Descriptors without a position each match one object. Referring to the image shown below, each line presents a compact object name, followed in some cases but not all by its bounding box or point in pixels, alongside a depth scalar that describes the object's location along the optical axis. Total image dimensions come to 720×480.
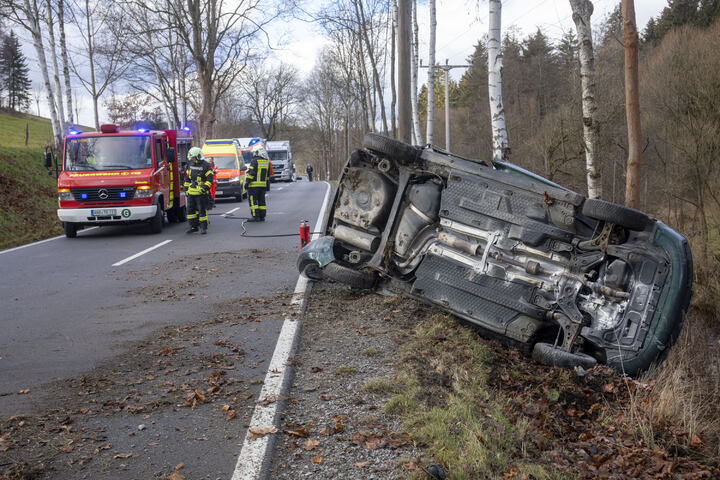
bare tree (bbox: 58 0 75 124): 22.19
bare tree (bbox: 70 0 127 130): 28.72
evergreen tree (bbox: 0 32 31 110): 69.62
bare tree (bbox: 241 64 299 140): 62.31
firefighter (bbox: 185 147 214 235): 13.11
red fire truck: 12.80
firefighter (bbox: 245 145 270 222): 14.29
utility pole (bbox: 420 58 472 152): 32.47
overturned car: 4.50
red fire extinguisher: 9.75
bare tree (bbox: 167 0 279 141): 29.00
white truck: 44.25
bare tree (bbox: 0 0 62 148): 20.48
